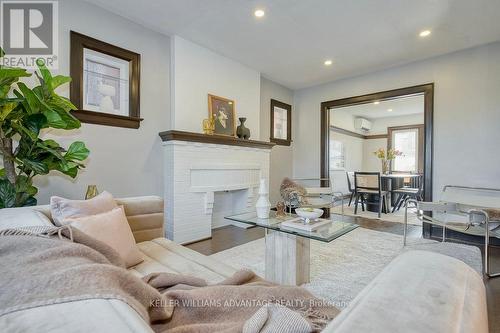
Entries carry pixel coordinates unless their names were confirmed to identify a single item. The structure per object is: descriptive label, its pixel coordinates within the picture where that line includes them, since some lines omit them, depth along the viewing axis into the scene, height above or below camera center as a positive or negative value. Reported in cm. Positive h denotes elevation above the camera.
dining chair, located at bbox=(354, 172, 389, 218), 486 -46
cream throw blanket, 49 -35
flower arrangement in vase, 597 +11
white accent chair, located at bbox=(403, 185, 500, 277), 235 -43
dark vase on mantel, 376 +52
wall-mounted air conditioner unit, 769 +134
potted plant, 172 +22
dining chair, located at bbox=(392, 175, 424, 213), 529 -61
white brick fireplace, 298 -17
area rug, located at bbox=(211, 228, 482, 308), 196 -98
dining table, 521 -40
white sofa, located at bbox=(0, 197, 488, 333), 40 -28
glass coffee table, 188 -70
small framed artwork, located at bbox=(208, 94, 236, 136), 353 +76
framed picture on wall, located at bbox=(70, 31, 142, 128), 243 +88
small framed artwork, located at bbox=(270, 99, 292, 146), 480 +86
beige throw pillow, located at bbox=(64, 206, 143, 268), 126 -37
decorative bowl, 190 -38
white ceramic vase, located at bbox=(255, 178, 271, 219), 215 -37
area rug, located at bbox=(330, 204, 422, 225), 448 -101
